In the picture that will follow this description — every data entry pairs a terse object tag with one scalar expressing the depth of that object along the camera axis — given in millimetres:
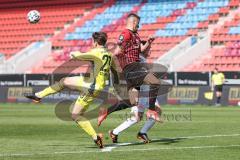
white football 24016
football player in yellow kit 12852
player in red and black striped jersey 13625
